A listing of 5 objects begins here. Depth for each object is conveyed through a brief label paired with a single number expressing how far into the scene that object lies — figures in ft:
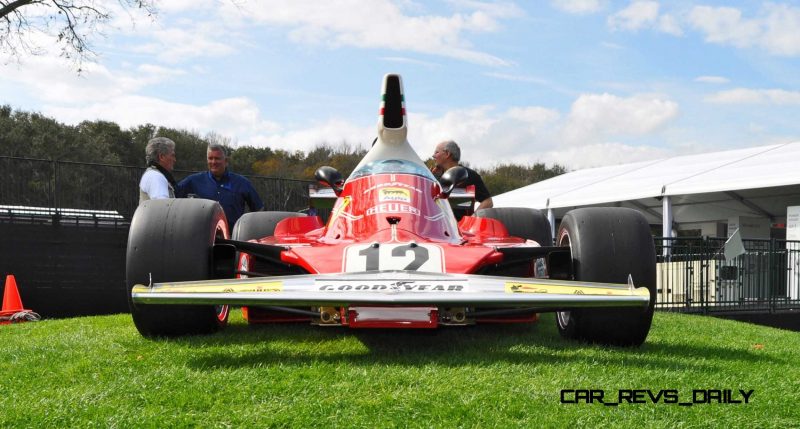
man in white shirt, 20.90
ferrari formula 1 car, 11.78
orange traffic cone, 28.96
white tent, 53.26
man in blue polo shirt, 23.40
